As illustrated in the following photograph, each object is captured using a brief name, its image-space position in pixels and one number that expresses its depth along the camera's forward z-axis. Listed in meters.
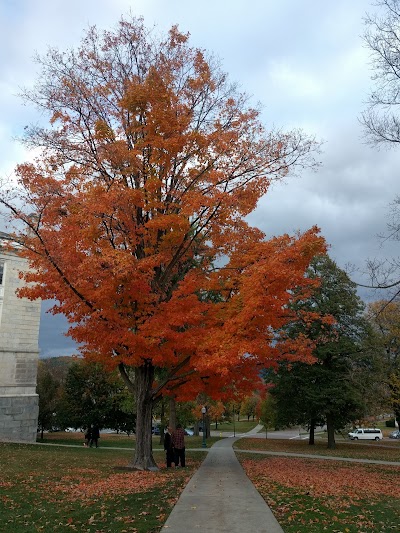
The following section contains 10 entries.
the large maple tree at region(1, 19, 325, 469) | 12.13
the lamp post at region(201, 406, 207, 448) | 29.11
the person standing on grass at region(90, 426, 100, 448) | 28.06
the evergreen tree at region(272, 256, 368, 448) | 30.50
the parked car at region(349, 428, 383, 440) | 49.06
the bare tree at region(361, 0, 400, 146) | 12.11
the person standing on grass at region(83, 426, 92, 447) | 28.31
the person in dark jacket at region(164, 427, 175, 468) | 15.25
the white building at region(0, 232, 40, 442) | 28.11
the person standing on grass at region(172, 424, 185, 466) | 14.83
